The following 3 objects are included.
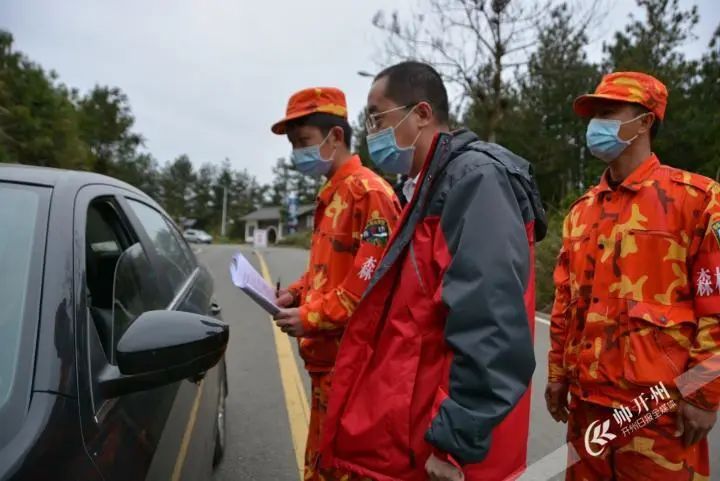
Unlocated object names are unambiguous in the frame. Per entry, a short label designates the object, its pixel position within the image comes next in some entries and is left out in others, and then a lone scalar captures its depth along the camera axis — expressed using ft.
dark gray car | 4.14
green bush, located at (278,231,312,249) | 162.42
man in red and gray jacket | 4.34
